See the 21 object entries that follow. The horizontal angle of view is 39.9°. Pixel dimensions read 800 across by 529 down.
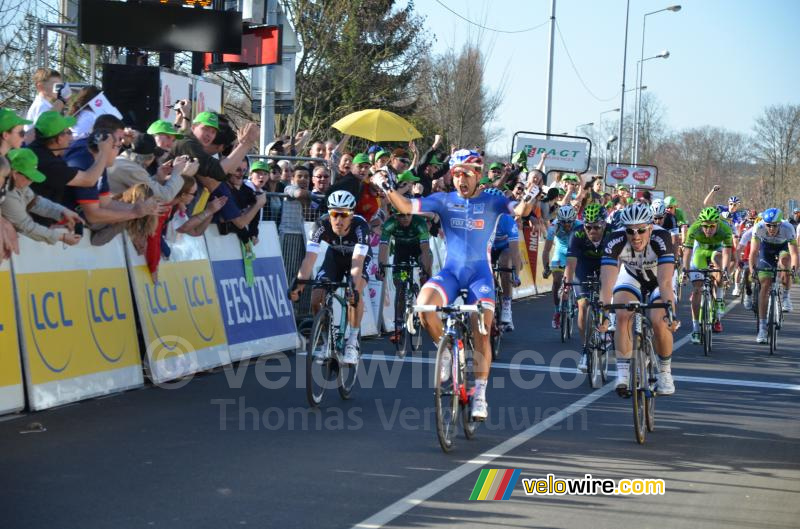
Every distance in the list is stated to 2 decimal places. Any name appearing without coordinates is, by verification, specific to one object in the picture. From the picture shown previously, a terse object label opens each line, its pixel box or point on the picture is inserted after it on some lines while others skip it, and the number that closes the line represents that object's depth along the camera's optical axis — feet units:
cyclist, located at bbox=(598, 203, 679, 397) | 30.58
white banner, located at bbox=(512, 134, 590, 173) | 111.55
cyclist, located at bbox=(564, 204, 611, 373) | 42.24
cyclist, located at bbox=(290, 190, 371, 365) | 34.12
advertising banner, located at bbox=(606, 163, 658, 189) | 145.18
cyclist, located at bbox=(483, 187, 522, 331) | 47.26
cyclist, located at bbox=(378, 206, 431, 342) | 45.85
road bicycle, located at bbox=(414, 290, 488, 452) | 26.36
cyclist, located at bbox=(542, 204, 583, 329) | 53.31
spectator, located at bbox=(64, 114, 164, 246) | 31.12
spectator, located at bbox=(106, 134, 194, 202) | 34.40
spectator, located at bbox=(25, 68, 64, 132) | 37.47
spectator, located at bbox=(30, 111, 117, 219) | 29.86
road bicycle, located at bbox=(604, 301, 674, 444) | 28.53
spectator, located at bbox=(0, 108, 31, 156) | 27.61
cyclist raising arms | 28.66
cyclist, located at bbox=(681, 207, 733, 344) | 53.88
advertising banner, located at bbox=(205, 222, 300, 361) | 40.47
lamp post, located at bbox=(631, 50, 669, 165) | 222.07
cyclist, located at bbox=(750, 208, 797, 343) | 55.16
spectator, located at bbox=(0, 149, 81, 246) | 27.94
